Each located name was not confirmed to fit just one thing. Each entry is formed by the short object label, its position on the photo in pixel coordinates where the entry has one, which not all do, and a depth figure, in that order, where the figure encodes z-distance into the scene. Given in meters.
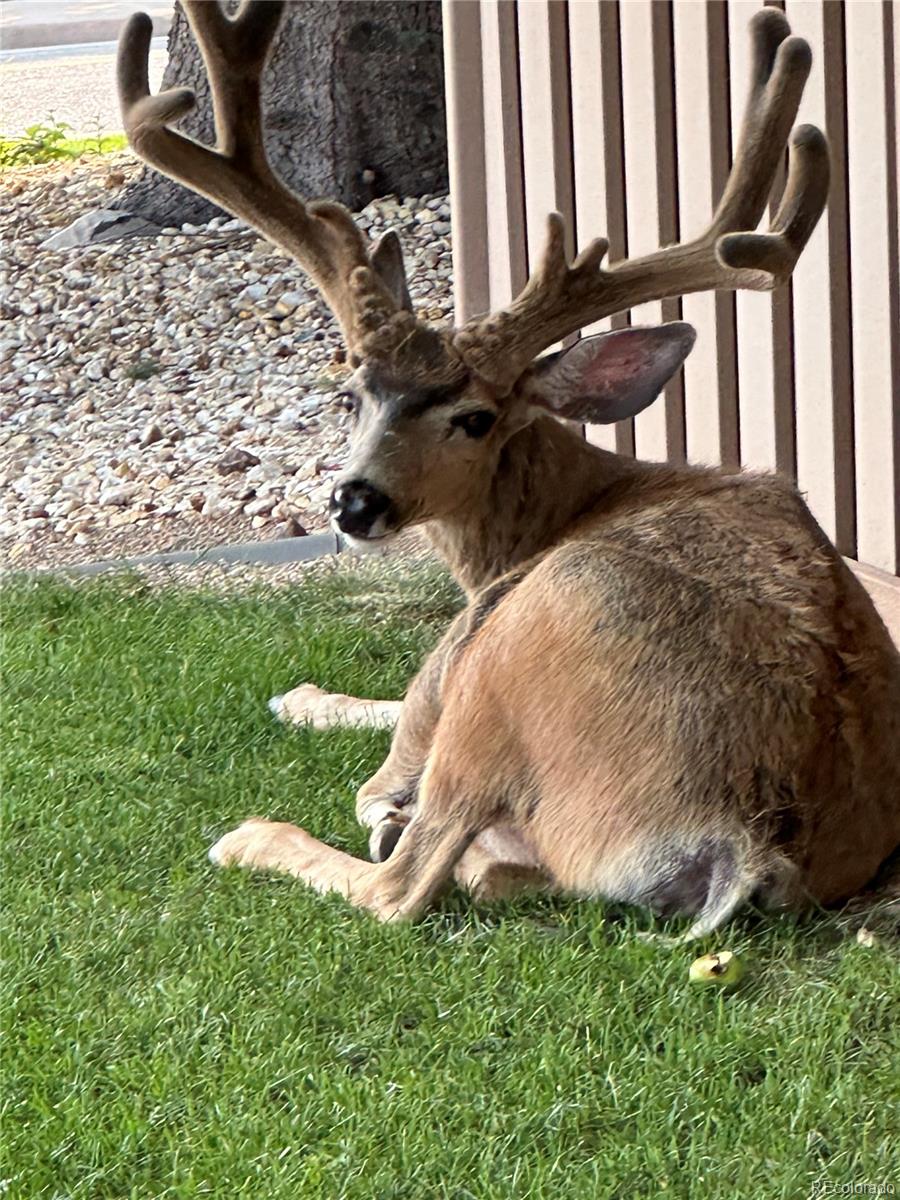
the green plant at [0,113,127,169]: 14.30
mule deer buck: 4.11
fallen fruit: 3.89
